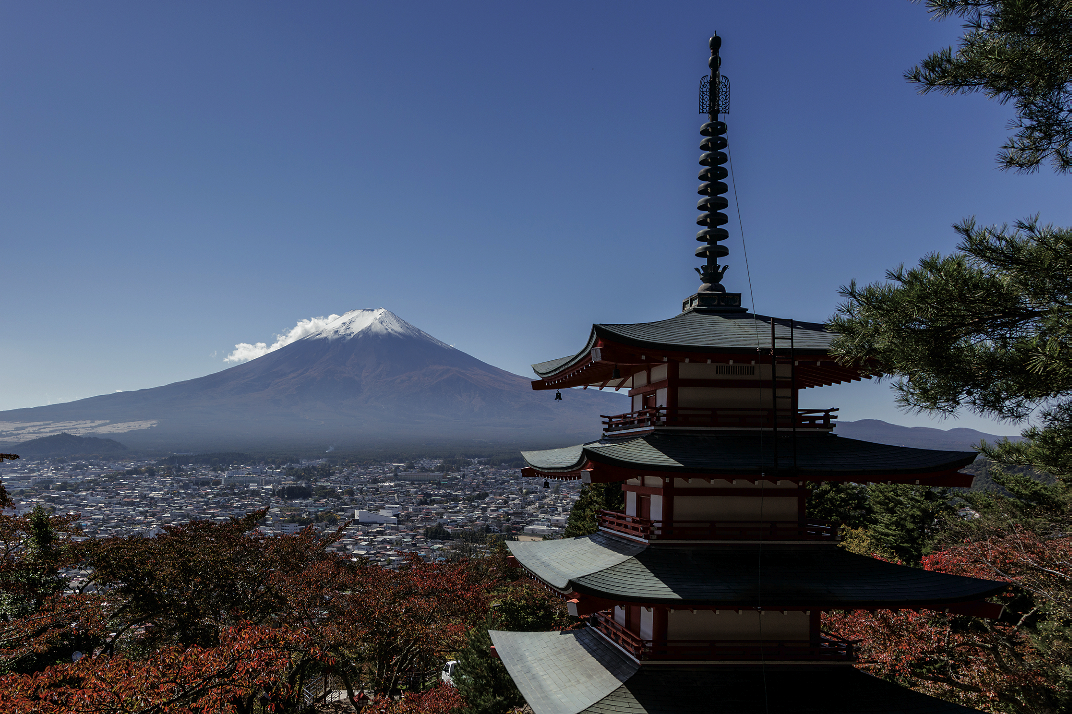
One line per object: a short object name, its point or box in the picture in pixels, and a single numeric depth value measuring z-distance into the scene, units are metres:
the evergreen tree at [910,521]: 27.34
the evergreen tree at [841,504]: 32.69
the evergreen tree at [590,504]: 32.44
